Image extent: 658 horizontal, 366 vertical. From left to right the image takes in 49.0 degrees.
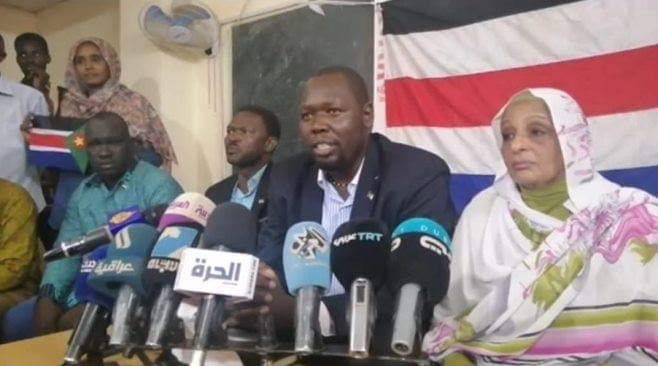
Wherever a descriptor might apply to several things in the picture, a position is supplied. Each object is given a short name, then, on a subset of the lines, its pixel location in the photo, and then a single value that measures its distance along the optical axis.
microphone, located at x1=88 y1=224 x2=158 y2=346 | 1.32
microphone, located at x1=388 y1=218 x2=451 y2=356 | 1.07
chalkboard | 2.90
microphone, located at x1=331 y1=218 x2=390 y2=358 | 1.07
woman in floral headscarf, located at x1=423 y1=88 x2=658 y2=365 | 1.47
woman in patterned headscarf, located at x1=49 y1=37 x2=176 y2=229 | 3.06
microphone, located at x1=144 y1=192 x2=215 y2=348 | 1.27
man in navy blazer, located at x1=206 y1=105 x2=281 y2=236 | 2.63
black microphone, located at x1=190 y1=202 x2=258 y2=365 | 1.12
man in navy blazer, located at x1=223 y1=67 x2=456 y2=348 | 1.57
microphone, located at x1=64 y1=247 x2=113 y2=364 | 1.39
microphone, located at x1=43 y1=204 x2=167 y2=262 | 1.48
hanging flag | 1.98
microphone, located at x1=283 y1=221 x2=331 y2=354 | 1.13
